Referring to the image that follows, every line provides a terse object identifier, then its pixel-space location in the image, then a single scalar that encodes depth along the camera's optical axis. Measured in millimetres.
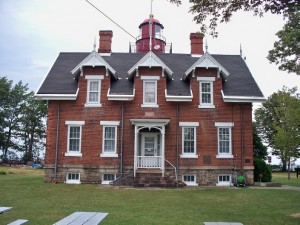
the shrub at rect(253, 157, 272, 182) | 24922
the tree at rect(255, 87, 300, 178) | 35688
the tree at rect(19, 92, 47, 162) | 64000
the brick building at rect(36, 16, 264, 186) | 23438
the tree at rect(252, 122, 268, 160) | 34625
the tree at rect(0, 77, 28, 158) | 62938
